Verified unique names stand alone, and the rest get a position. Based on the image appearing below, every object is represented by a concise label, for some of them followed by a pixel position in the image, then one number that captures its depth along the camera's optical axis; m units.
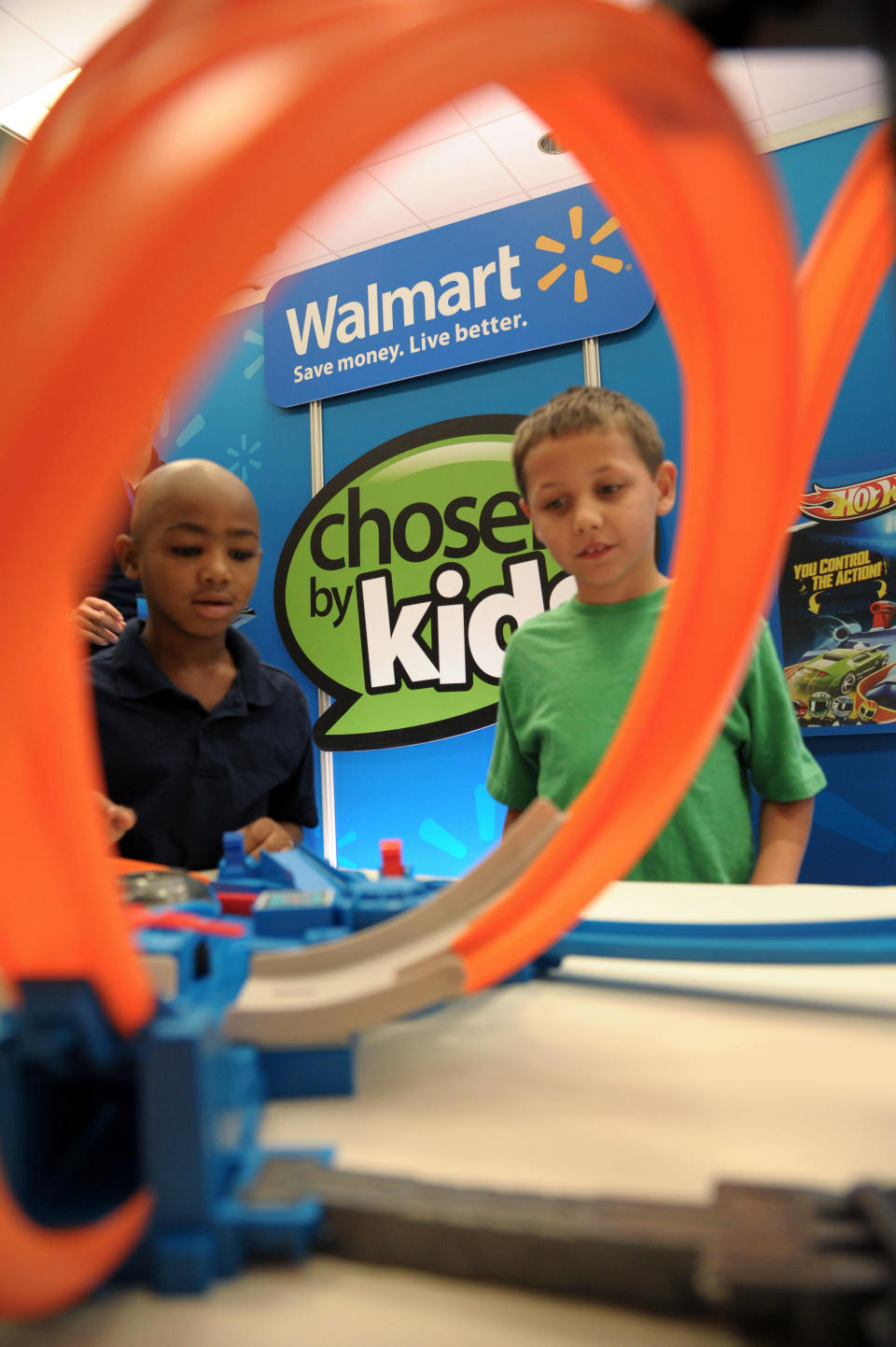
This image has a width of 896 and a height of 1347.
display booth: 1.41
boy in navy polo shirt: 0.85
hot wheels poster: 1.36
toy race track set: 0.14
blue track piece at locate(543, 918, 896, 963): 0.40
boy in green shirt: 0.81
